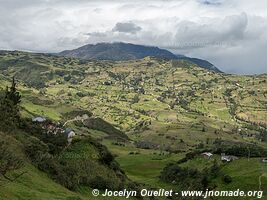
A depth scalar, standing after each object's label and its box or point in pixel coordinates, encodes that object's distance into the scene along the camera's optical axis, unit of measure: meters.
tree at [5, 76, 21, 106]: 92.38
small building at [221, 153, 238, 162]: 144.38
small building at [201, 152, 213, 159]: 151.38
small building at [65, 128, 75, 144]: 81.21
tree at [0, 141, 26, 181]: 36.34
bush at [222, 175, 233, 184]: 113.37
